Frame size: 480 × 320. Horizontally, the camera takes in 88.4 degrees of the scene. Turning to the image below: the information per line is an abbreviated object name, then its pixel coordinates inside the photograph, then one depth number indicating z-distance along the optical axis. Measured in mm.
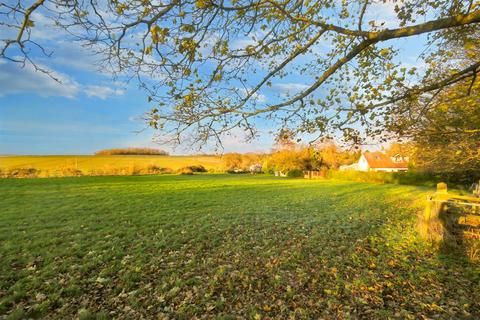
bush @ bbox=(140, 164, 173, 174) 38138
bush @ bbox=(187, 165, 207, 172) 47378
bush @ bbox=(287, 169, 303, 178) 43509
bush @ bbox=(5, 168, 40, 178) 25422
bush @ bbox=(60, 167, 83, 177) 29281
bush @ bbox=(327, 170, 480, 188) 23391
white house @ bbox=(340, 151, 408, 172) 48062
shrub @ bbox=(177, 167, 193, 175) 42912
